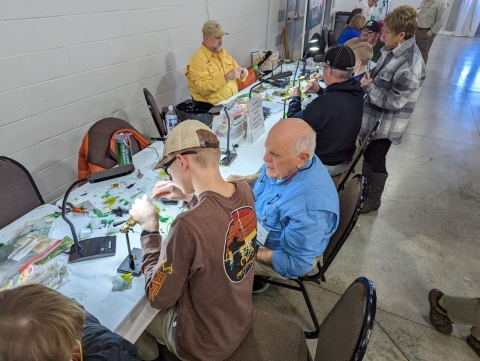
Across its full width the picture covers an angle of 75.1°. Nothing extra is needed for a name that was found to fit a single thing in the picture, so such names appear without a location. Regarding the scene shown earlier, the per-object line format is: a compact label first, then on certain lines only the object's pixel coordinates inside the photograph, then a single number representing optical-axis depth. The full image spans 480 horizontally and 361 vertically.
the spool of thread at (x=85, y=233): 1.39
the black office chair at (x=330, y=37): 6.05
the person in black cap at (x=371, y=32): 3.66
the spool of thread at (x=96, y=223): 1.45
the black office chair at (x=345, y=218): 1.46
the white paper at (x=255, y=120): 2.21
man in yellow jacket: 2.98
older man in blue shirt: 1.39
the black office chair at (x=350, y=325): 0.83
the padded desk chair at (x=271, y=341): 1.17
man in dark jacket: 2.08
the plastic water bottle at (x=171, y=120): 2.19
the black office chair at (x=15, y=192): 1.51
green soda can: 1.87
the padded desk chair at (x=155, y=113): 2.39
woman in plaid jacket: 2.30
